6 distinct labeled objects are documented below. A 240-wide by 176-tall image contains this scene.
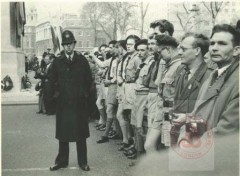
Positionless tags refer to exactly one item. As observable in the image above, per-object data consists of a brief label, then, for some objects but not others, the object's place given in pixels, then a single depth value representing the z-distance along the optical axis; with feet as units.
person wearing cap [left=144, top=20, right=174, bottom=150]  8.76
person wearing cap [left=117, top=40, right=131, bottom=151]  11.59
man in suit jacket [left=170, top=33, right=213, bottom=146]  7.09
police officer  9.45
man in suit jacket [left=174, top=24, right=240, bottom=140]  4.44
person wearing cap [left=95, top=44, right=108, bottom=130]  13.80
